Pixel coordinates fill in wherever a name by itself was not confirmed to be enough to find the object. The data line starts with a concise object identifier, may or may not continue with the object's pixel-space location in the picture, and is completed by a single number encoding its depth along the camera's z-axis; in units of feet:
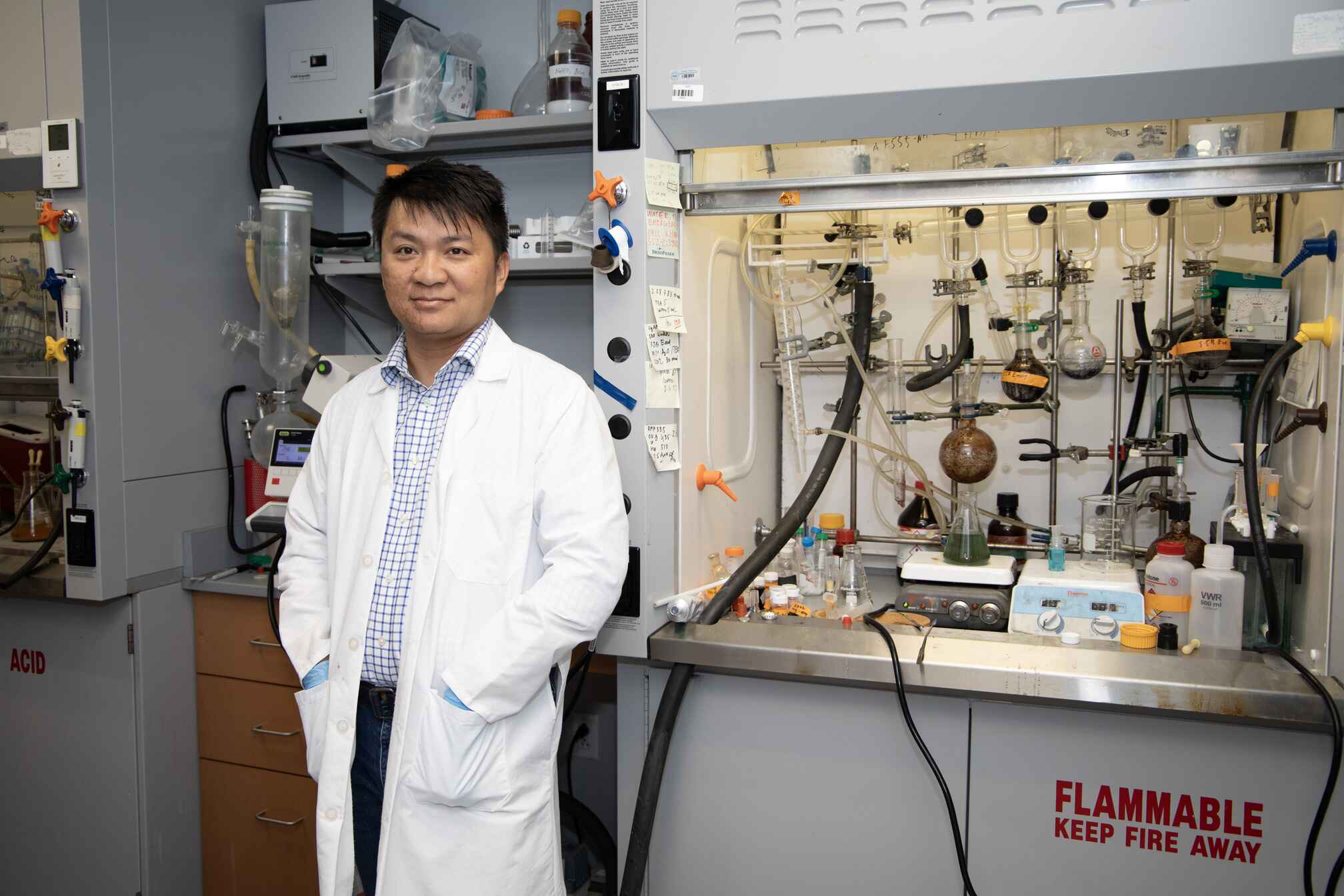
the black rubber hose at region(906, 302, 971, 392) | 6.98
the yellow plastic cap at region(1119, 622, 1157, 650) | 5.28
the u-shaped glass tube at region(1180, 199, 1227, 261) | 6.63
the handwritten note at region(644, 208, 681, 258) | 5.76
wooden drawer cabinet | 7.50
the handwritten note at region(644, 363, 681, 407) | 5.79
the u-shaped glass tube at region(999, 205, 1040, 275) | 6.91
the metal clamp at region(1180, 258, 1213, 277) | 6.35
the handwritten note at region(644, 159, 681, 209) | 5.73
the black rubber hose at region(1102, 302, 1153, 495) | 6.74
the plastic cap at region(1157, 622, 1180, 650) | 5.26
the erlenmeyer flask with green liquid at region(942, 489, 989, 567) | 6.46
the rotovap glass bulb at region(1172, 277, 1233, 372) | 6.02
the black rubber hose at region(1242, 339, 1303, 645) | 5.21
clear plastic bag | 7.97
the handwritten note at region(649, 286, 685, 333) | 5.82
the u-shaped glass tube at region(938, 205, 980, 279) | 7.02
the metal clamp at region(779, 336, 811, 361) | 7.10
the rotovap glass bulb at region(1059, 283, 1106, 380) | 6.77
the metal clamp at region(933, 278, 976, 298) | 6.92
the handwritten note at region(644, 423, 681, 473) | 5.83
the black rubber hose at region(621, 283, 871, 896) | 5.79
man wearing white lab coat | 4.59
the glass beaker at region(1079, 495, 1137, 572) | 6.50
